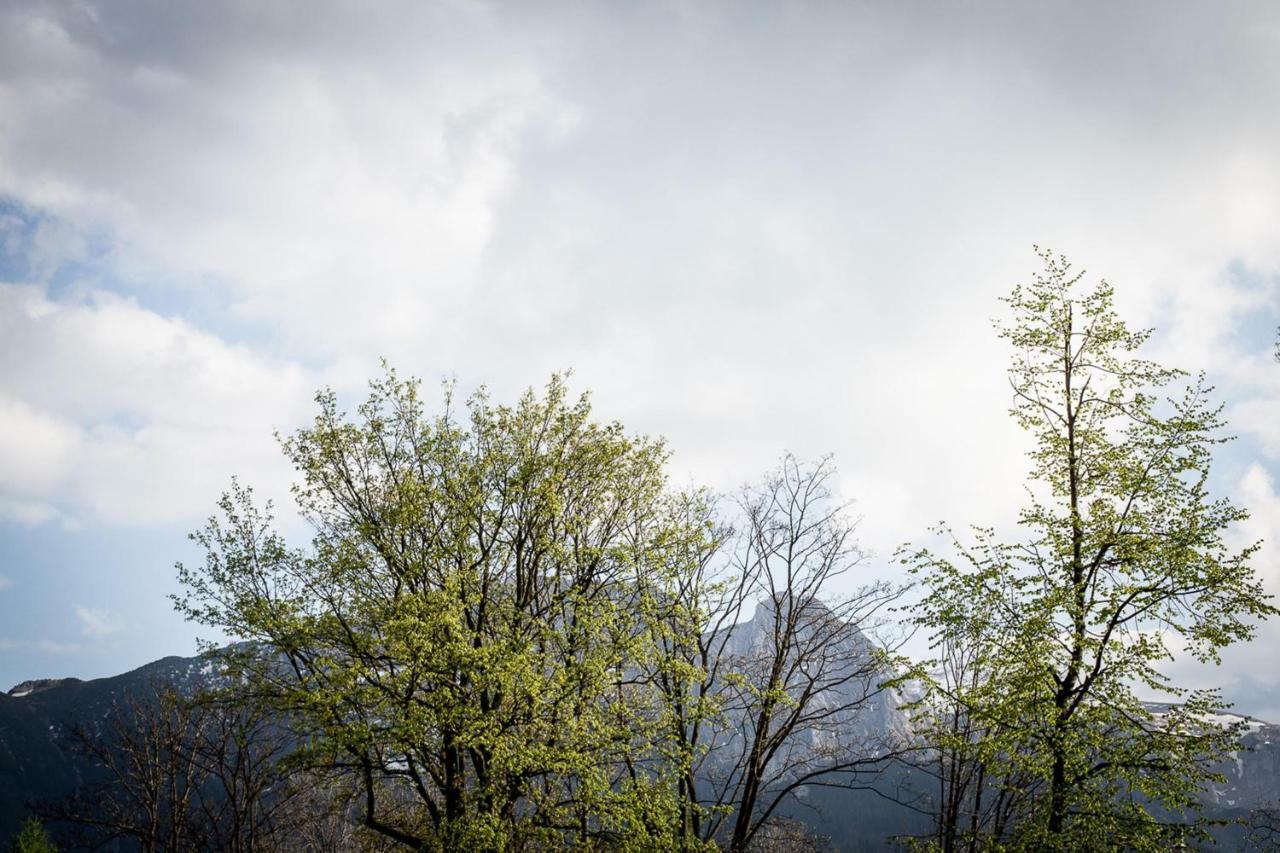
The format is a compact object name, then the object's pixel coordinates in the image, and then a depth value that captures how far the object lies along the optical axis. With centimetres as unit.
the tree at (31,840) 5272
